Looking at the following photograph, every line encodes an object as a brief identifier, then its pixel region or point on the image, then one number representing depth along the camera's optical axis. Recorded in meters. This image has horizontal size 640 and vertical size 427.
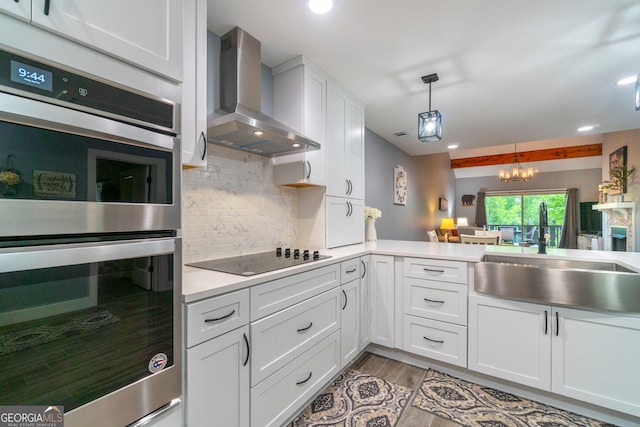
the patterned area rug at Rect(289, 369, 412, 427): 1.67
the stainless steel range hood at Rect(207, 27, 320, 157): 1.73
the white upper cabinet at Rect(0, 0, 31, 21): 0.67
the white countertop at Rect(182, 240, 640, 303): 1.20
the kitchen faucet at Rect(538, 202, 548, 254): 2.28
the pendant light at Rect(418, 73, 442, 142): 2.34
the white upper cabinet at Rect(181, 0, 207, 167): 1.39
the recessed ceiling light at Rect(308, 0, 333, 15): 1.57
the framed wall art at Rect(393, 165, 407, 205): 4.67
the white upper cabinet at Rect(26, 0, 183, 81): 0.75
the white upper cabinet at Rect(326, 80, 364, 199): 2.56
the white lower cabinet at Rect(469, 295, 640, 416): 1.63
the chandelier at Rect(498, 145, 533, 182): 7.11
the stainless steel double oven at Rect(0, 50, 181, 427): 0.69
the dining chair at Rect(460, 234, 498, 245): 3.97
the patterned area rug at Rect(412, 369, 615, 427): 1.70
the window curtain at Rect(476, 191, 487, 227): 9.57
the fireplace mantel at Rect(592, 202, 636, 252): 4.59
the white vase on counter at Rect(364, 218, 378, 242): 3.30
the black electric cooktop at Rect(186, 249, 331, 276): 1.53
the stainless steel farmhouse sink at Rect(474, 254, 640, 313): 1.63
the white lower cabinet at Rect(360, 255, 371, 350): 2.36
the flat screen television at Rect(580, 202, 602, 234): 7.60
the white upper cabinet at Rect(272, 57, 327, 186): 2.24
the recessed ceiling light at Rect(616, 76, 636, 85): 2.39
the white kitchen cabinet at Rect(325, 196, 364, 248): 2.57
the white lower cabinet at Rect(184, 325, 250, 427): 1.08
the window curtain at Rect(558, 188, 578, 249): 8.00
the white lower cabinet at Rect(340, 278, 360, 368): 2.09
